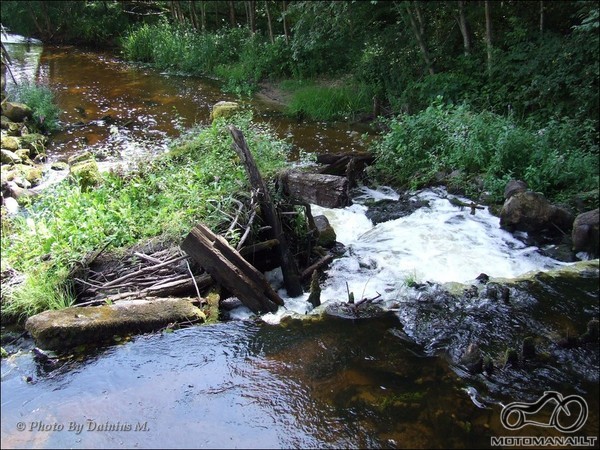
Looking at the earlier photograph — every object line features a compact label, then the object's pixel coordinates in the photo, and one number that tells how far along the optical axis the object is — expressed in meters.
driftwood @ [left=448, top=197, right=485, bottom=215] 8.07
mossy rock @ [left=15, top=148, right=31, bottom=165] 10.72
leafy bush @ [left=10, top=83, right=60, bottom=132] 13.04
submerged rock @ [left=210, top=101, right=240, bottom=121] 12.31
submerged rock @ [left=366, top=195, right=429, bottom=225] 8.09
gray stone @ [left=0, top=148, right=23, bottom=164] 10.30
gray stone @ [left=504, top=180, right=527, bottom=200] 7.79
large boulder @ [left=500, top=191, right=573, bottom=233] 7.23
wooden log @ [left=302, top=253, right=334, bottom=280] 6.28
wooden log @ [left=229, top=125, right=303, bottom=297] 6.00
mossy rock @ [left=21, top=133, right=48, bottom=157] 11.58
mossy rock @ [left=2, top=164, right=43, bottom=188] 9.52
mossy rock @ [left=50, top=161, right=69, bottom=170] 10.48
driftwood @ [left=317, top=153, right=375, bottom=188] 9.02
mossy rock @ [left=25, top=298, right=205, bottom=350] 4.70
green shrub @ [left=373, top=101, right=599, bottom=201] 7.87
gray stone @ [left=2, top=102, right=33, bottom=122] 12.84
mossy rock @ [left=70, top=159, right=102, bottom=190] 8.00
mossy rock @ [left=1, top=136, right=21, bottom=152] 10.96
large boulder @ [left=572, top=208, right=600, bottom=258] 6.68
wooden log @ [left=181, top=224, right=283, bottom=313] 5.37
